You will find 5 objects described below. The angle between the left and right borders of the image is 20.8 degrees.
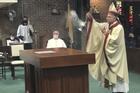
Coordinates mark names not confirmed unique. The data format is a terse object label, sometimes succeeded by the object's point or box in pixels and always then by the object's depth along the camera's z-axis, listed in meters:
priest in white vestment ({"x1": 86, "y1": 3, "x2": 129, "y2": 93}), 6.82
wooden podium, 4.92
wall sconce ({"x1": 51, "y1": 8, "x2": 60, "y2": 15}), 16.30
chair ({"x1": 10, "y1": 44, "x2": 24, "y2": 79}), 10.84
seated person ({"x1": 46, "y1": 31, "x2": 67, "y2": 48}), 10.41
